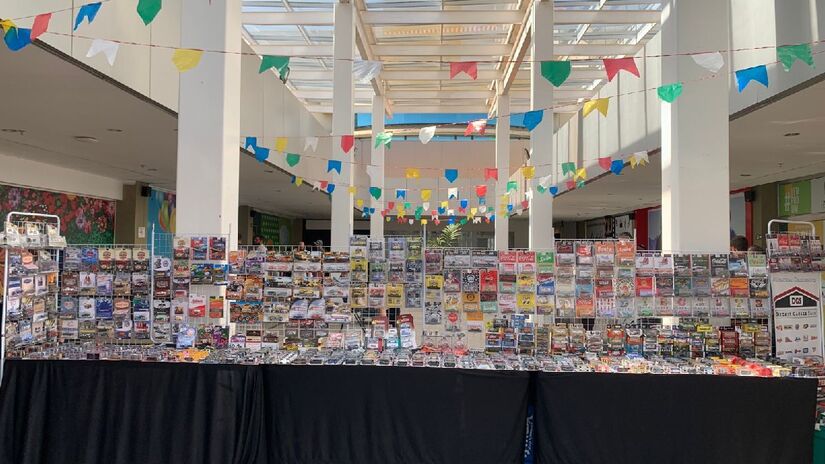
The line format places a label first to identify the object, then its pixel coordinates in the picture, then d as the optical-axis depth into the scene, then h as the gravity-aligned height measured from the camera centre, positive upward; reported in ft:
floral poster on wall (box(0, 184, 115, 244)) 31.50 +2.87
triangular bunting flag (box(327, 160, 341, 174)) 29.42 +4.64
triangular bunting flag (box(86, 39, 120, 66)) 13.12 +4.64
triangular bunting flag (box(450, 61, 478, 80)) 15.60 +5.08
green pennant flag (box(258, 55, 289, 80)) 14.39 +4.73
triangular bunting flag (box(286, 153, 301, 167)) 25.62 +4.38
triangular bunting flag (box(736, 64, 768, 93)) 13.26 +4.15
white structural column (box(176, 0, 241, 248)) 15.16 +3.35
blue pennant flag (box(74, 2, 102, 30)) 12.25 +5.09
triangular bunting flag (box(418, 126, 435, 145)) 21.35 +4.54
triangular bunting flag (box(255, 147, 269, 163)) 26.11 +4.66
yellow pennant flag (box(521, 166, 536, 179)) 32.07 +4.72
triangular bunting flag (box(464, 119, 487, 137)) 21.99 +4.95
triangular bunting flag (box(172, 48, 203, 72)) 13.35 +4.48
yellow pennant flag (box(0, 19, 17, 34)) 11.60 +4.52
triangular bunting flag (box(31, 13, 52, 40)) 12.37 +4.85
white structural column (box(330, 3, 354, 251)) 32.27 +8.80
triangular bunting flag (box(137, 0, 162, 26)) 11.86 +4.98
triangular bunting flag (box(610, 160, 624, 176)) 30.25 +4.74
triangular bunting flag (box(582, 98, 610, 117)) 17.25 +4.49
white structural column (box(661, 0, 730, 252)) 15.52 +3.07
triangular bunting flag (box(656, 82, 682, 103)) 14.96 +4.23
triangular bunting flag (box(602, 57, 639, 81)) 14.79 +4.83
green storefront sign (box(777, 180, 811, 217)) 36.78 +3.95
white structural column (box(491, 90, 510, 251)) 47.63 +7.90
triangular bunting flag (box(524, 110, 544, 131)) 18.31 +4.44
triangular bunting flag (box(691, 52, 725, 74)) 13.39 +4.49
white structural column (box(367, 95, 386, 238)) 43.98 +6.53
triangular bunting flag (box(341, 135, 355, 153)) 26.34 +5.17
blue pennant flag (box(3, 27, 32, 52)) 11.94 +4.42
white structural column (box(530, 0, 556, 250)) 32.76 +7.63
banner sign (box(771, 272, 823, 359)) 13.12 -1.16
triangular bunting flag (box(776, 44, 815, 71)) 12.54 +4.39
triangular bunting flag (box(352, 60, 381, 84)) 16.05 +5.10
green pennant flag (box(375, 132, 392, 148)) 24.97 +5.08
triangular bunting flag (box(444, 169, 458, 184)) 37.17 +5.31
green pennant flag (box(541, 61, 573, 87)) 14.46 +4.57
